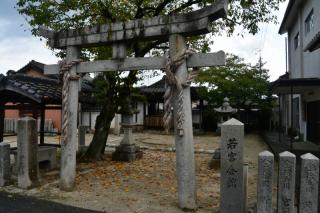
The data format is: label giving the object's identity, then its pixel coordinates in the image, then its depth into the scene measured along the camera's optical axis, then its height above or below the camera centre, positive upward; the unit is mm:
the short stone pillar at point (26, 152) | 8312 -915
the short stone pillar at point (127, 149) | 13227 -1307
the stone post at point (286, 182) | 5516 -1120
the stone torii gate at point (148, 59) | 6746 +1326
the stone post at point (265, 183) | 5617 -1147
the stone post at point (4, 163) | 8547 -1231
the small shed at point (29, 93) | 9594 +772
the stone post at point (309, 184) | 5383 -1119
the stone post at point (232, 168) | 6023 -964
